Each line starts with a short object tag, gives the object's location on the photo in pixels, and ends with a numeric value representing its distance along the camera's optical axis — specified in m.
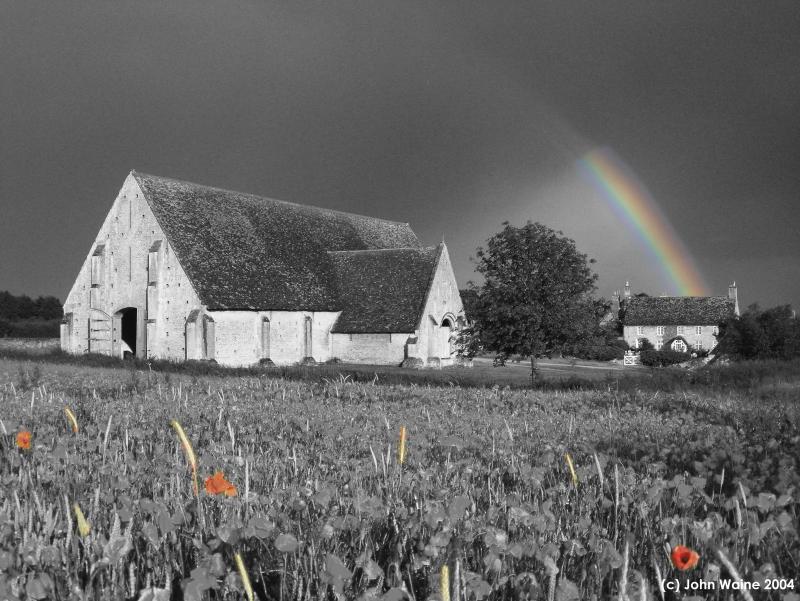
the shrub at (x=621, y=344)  87.88
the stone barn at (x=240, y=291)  42.47
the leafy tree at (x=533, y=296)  34.25
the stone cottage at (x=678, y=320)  102.88
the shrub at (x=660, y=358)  78.06
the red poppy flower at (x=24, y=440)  5.68
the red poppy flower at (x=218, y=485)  3.83
